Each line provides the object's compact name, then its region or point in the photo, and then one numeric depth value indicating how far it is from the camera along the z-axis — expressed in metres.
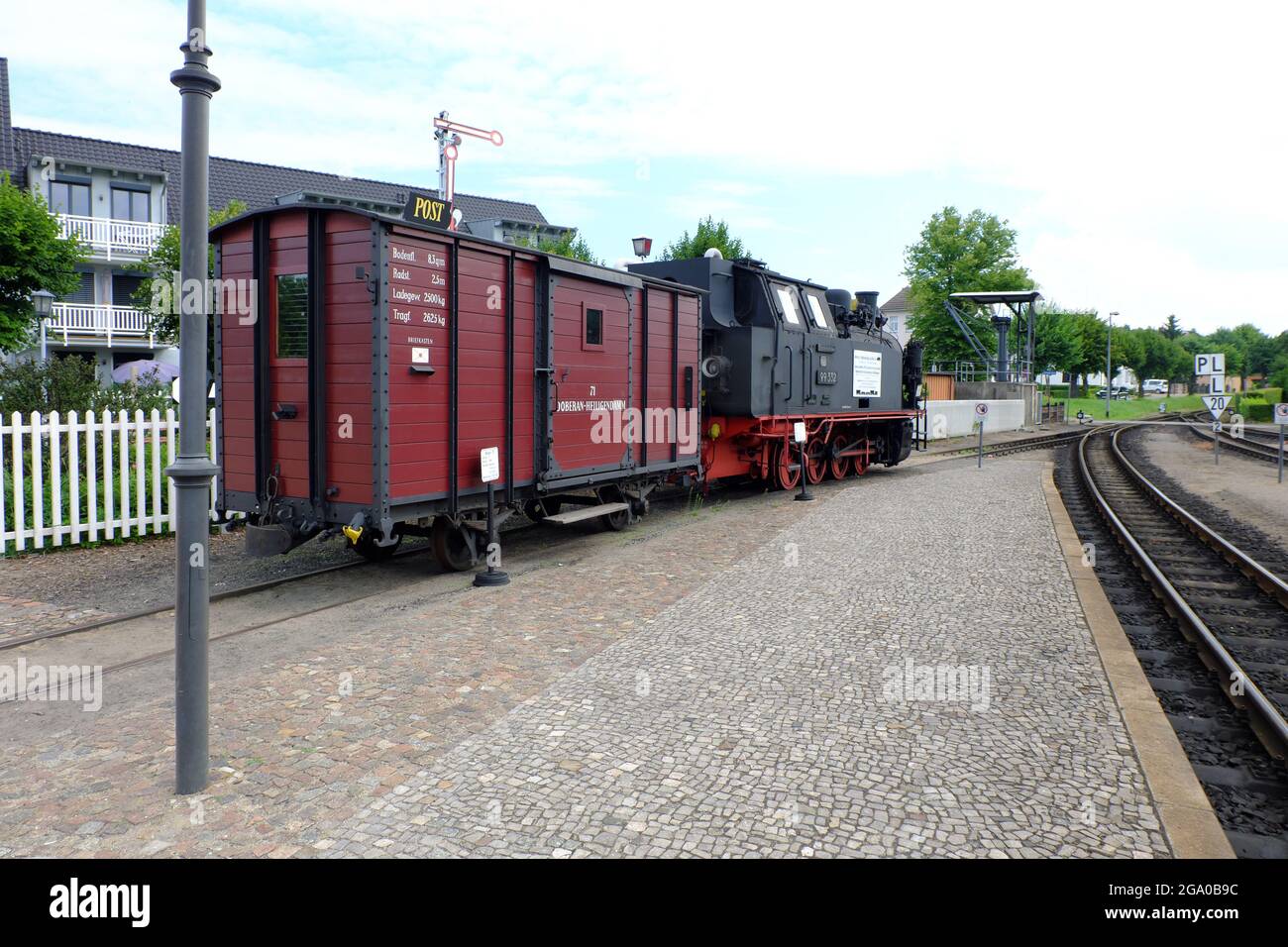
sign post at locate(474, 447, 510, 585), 8.05
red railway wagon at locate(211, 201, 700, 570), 7.36
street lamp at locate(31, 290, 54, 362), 16.27
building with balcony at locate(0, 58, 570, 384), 27.45
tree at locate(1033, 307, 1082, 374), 59.78
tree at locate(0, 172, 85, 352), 17.27
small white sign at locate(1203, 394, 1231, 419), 23.58
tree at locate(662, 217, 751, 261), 41.53
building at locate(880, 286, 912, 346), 85.51
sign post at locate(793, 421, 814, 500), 14.22
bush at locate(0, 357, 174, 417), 11.62
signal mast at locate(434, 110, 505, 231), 14.09
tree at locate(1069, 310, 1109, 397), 79.44
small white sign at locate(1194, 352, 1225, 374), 24.55
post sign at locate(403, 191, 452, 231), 7.65
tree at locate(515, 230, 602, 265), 33.53
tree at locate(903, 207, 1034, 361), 54.78
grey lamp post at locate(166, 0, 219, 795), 3.79
